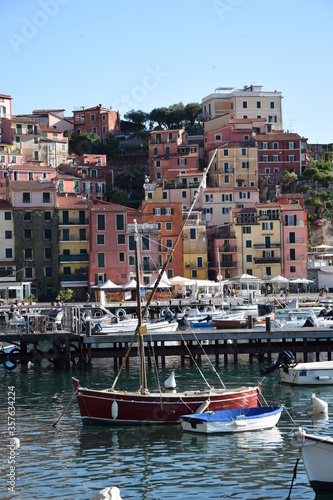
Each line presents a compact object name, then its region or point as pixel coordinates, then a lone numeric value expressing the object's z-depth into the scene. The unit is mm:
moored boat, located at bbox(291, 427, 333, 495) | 25125
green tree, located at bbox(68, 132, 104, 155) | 135500
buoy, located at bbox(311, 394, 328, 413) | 36562
